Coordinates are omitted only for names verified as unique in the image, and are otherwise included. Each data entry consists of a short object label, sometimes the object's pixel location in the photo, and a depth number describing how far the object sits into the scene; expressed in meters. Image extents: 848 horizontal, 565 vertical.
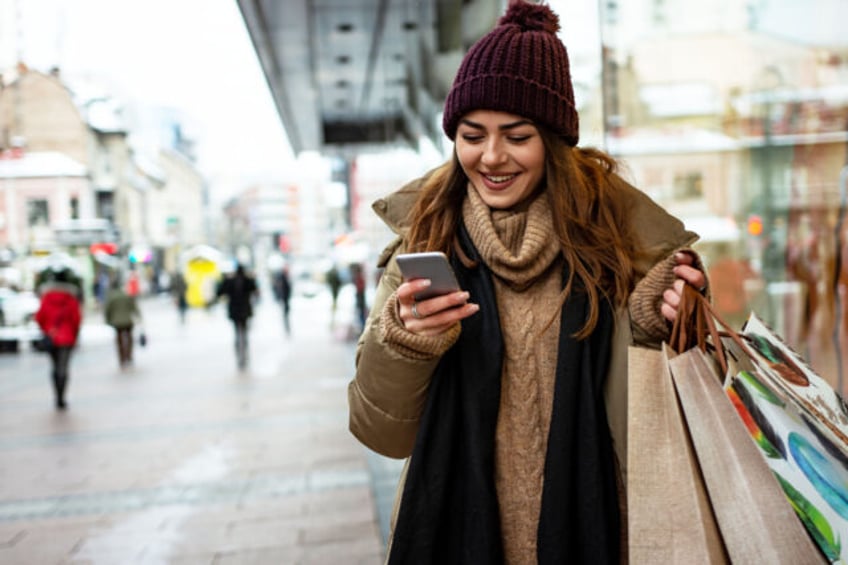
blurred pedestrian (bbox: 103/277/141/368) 12.77
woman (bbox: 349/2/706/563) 1.44
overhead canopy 5.34
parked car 16.17
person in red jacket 8.85
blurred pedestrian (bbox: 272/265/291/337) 18.47
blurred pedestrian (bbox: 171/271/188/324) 22.88
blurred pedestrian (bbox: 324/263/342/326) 17.71
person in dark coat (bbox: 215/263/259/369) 12.02
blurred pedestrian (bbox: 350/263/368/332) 13.79
